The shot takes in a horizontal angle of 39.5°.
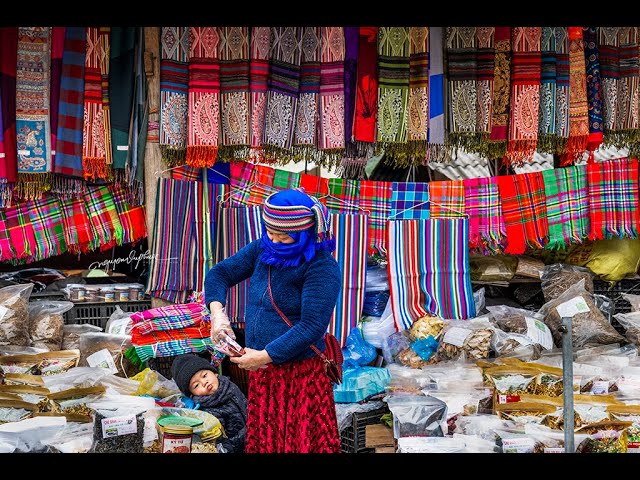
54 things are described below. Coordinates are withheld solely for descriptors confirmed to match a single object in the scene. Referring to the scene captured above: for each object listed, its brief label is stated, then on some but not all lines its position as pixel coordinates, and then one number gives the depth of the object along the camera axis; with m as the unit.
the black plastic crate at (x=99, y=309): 5.62
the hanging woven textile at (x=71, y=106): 5.29
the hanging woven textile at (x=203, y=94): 5.31
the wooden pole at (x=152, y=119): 5.34
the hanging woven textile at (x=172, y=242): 5.44
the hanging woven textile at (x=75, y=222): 5.54
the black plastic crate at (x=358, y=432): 4.79
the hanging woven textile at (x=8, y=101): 5.18
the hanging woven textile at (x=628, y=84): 5.75
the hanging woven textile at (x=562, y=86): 5.62
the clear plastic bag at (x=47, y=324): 5.24
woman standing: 3.47
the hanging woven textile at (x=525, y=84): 5.57
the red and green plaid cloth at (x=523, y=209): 5.92
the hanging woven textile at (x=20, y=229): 5.45
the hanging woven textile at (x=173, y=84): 5.30
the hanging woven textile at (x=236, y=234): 5.57
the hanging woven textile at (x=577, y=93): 5.66
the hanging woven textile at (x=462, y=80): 5.54
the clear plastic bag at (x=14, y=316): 5.11
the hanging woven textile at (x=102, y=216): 5.58
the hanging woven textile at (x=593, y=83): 5.70
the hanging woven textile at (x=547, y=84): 5.60
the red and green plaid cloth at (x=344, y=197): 5.84
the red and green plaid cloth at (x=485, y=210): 5.91
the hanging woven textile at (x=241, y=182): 5.63
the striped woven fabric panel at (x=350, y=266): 5.60
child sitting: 4.51
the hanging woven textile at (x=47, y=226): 5.49
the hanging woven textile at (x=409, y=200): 5.87
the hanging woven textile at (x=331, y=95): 5.45
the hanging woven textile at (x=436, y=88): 5.53
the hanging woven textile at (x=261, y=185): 5.66
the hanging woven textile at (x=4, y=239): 5.43
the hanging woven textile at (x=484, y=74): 5.54
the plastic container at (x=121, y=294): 5.64
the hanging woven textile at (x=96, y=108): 5.32
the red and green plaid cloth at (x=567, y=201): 5.93
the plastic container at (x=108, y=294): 5.63
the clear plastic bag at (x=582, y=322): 5.54
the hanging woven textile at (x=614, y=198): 5.91
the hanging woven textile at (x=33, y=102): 5.23
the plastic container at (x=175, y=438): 4.04
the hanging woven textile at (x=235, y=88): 5.38
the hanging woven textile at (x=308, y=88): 5.50
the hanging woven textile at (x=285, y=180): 5.72
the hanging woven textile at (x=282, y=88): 5.45
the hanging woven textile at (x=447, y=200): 5.90
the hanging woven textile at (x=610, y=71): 5.73
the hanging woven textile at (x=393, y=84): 5.48
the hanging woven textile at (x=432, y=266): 5.71
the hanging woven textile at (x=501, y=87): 5.60
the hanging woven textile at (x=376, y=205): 5.84
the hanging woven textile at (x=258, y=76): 5.38
